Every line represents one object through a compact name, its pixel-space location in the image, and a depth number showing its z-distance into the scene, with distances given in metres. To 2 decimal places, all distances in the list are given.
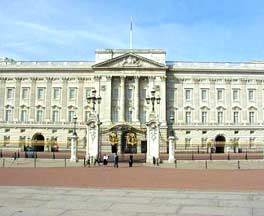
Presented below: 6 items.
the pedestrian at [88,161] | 42.30
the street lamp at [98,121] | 47.71
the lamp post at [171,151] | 46.34
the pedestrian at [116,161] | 40.66
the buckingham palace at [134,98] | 81.69
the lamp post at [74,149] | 47.72
